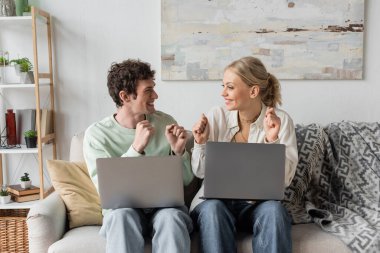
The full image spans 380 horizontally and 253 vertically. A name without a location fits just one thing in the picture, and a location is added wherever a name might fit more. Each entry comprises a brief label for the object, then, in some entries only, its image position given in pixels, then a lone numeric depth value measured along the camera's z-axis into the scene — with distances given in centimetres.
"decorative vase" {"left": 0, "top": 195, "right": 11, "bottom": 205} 243
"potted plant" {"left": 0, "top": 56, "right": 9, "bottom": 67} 248
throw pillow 192
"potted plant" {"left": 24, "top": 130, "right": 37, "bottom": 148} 247
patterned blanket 201
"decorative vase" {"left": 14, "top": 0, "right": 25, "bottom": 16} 243
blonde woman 168
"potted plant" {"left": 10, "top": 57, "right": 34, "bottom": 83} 245
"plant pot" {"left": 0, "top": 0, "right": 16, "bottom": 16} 242
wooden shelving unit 237
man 165
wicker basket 237
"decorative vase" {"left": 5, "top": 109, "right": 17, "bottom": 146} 253
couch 174
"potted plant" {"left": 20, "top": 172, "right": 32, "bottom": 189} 253
